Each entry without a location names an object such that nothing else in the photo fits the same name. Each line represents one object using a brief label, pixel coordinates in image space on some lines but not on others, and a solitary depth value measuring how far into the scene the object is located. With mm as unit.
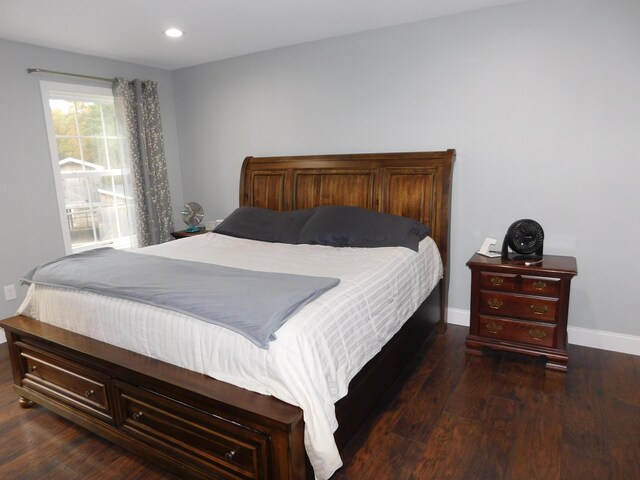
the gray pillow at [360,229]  2889
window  3654
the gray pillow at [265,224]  3307
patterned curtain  4051
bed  1521
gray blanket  1623
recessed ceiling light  3201
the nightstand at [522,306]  2578
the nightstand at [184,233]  4138
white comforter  1514
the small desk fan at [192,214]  4316
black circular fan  2766
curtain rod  3366
